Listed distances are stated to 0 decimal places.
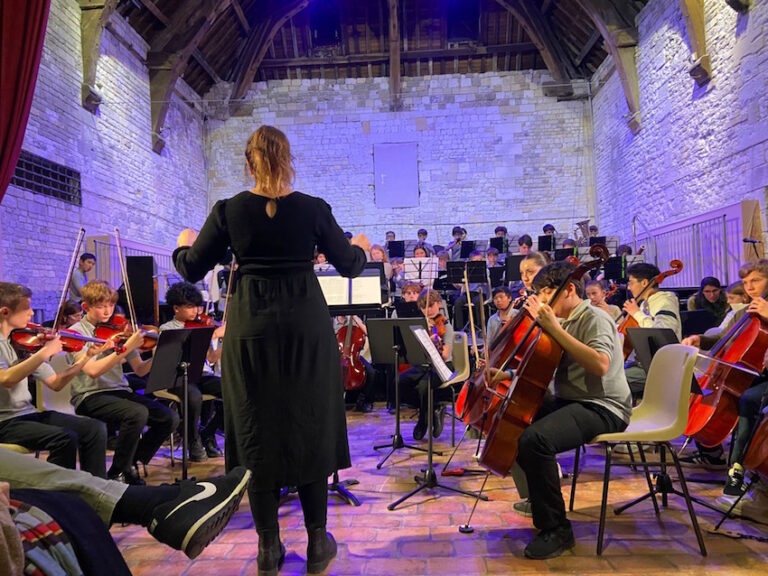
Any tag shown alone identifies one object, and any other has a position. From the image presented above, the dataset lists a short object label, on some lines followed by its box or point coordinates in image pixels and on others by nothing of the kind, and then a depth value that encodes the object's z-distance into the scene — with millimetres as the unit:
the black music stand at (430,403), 3289
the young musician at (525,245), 10227
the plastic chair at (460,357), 4207
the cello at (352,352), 5642
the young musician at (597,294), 5246
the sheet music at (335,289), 4055
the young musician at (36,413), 2904
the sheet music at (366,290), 4070
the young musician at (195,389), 4305
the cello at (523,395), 2467
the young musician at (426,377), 4746
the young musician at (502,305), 5872
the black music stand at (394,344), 3935
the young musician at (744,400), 3082
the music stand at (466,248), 10336
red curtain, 6016
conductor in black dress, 2109
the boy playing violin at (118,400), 3469
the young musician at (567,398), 2484
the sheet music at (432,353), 3330
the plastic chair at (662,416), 2574
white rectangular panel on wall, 14617
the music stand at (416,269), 7344
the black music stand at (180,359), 3441
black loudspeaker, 7211
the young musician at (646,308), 4324
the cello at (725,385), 3148
